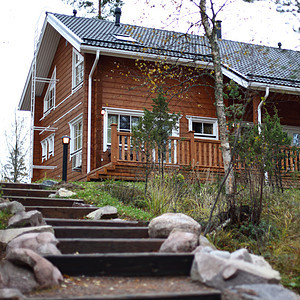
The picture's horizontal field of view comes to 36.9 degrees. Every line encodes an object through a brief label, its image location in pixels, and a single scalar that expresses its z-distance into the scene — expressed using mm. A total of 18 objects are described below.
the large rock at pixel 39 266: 3877
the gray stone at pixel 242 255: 4160
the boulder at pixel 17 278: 3861
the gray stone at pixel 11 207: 5777
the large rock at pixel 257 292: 3604
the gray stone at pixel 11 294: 3293
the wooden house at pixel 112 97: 12297
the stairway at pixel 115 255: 4246
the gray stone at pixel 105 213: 6312
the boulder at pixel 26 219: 5211
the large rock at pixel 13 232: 4879
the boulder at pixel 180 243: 4676
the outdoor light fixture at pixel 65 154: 10031
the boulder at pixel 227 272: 3811
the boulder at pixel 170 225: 5125
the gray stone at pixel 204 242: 4898
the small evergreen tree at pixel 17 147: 22547
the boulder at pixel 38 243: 4379
